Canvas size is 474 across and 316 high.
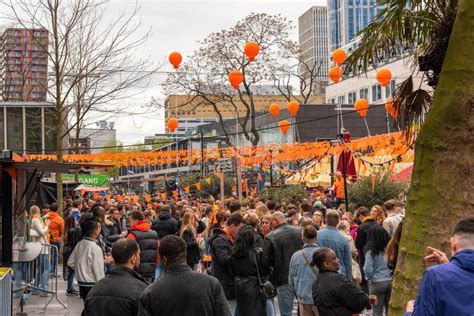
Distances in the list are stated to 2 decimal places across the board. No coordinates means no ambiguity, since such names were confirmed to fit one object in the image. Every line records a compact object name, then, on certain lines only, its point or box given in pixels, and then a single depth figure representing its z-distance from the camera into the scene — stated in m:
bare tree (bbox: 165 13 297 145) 42.34
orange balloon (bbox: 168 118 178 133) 29.23
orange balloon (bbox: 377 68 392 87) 20.08
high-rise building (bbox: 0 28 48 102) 24.02
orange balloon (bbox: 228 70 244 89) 20.47
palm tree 4.38
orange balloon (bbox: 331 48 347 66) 17.69
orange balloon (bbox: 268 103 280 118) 29.48
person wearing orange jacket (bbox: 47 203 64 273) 17.11
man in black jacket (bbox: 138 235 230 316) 5.56
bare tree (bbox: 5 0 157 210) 22.83
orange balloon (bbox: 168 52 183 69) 20.50
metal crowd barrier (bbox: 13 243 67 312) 11.59
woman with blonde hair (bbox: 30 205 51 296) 14.31
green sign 40.25
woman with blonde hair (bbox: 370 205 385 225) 12.83
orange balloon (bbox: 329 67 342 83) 24.36
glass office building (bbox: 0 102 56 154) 36.09
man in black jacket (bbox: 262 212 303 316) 10.34
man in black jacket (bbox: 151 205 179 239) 14.45
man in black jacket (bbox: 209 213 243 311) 9.82
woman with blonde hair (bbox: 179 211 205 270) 13.35
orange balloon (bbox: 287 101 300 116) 28.14
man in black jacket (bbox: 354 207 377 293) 11.46
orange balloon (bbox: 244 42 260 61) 19.44
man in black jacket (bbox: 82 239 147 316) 5.98
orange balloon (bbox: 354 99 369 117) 25.65
